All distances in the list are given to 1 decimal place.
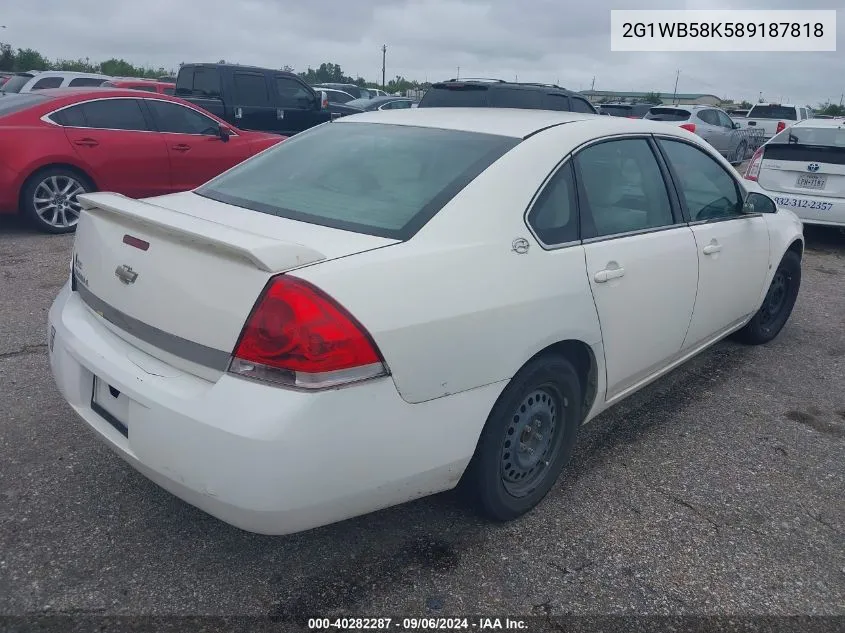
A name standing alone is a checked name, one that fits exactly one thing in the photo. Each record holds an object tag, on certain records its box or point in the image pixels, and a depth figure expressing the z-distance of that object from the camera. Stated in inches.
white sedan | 81.1
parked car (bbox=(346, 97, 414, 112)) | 751.4
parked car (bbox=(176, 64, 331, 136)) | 455.5
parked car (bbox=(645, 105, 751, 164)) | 644.7
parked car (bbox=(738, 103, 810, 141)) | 788.6
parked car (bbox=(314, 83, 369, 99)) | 1103.2
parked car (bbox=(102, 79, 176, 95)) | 530.0
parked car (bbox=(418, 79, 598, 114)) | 343.6
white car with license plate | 310.7
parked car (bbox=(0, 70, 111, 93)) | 535.5
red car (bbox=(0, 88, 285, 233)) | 279.4
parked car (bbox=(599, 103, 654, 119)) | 742.5
